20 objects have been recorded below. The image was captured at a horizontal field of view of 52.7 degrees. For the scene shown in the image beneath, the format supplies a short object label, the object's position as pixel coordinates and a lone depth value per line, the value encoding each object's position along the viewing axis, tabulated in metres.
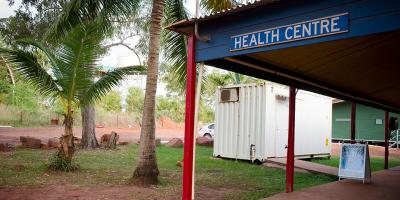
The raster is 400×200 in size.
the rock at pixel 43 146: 16.94
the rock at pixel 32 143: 16.88
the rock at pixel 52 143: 17.19
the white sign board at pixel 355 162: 9.31
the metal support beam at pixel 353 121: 12.27
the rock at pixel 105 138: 19.97
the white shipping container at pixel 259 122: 13.95
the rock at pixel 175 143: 20.05
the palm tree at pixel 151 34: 9.25
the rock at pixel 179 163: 12.85
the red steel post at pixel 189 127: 5.29
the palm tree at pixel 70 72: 10.23
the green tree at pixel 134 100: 56.06
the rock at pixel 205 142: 21.81
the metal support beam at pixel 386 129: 13.89
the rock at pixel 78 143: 17.83
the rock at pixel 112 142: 18.06
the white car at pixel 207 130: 27.82
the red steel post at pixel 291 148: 7.89
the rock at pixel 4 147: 15.08
